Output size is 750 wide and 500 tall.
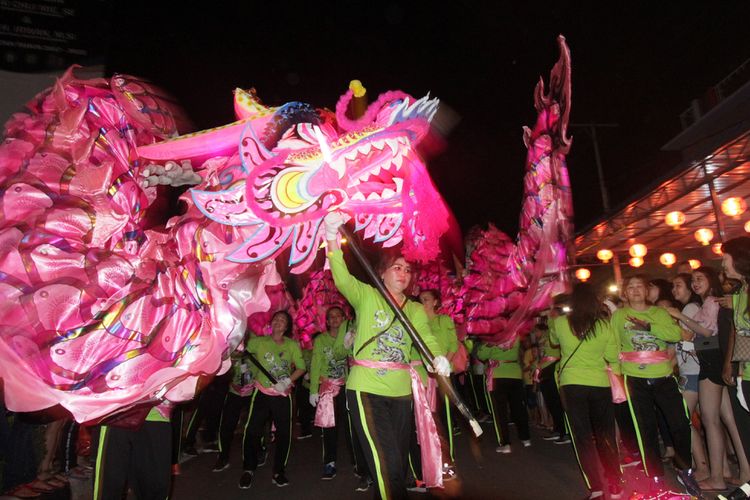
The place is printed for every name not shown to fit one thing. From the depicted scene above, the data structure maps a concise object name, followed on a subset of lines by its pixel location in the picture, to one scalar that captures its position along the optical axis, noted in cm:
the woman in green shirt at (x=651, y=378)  451
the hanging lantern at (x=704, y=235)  1089
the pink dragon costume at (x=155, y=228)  244
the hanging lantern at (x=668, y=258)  1213
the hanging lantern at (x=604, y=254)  1467
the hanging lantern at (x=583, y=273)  1380
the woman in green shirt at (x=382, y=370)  317
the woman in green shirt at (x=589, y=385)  430
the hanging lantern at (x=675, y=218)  1128
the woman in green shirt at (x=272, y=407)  569
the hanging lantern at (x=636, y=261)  1293
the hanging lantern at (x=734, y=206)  923
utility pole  1944
